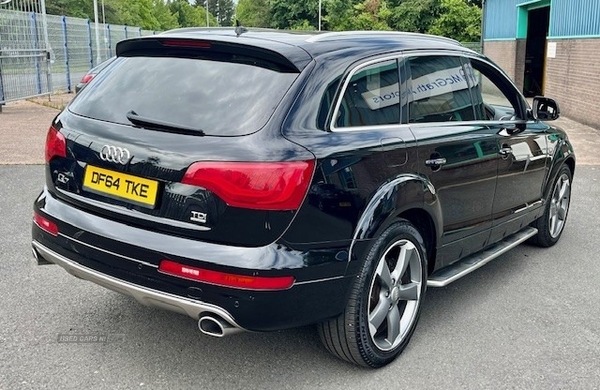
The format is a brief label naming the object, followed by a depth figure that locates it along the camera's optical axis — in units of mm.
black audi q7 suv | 2760
